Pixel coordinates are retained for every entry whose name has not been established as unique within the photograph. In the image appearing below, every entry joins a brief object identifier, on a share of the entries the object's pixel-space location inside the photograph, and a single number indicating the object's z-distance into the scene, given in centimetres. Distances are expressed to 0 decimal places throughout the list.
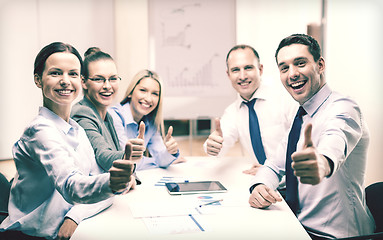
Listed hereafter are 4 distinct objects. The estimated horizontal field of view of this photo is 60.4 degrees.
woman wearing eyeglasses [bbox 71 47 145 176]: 146
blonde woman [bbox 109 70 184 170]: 202
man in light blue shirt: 124
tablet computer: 140
